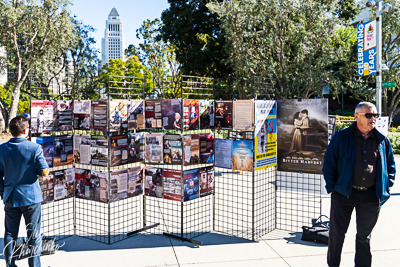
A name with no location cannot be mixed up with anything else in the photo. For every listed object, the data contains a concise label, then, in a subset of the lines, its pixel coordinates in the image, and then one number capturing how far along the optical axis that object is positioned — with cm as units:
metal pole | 934
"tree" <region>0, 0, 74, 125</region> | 2277
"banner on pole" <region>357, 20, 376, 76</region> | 975
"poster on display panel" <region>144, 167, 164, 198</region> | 495
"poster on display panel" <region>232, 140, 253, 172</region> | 470
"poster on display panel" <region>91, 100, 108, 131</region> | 460
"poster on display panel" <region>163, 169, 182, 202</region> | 476
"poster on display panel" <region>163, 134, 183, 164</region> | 471
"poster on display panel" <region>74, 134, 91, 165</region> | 476
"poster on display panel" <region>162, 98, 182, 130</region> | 473
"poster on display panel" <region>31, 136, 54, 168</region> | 459
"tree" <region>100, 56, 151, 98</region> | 3086
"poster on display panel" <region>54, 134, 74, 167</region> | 474
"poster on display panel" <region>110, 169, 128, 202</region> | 466
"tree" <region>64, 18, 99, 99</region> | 3672
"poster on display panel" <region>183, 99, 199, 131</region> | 472
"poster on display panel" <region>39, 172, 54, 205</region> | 461
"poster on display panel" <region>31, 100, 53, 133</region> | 451
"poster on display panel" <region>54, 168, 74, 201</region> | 475
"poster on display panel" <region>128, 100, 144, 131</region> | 487
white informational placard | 764
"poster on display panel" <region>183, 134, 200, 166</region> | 473
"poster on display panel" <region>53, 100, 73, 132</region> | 474
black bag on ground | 456
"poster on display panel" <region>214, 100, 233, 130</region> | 490
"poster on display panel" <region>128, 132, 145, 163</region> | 488
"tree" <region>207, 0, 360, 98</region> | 1394
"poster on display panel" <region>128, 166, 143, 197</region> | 490
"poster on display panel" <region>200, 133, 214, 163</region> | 492
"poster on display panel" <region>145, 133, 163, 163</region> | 488
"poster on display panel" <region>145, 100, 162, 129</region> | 491
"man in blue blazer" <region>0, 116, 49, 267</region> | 344
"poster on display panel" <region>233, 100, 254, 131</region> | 468
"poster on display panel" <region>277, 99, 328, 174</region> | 475
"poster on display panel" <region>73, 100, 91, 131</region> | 476
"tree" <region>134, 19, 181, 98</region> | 2627
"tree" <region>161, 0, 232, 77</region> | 1959
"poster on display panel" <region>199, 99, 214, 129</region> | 493
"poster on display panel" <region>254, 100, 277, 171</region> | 471
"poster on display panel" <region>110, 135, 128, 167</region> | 462
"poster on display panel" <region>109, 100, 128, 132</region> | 462
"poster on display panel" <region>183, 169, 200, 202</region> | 475
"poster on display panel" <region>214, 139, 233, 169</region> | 488
